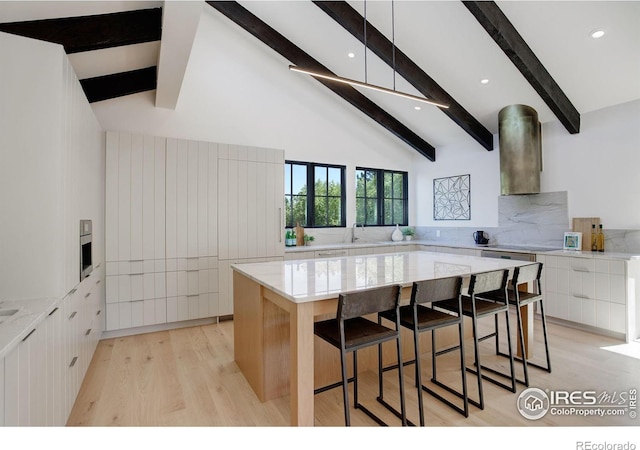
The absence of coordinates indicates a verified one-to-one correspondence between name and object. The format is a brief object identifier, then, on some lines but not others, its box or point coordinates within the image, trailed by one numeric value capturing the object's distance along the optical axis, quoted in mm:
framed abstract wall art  5659
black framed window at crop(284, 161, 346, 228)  5281
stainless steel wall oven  2531
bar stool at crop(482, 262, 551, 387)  2656
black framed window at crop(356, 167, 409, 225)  6031
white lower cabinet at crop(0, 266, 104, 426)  1354
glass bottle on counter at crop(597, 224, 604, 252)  3980
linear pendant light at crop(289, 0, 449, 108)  2715
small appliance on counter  5238
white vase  6062
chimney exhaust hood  4328
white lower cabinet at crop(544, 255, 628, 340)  3436
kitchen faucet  5777
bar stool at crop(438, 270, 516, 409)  2363
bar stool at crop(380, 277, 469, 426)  2135
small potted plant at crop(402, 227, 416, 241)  6312
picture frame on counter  4117
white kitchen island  1910
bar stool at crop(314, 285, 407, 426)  1850
